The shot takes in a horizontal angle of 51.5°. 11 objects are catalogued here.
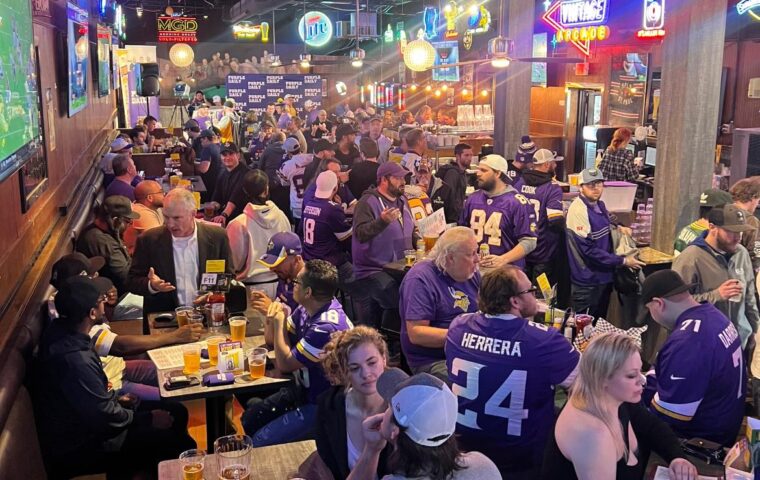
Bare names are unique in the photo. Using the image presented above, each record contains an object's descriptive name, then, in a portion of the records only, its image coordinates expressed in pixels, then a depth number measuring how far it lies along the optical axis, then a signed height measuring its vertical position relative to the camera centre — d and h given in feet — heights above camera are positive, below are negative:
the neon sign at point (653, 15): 36.65 +3.13
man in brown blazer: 18.26 -4.03
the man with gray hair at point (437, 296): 15.03 -4.09
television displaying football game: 12.17 -0.13
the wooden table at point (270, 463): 10.66 -5.44
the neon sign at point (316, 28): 68.74 +4.56
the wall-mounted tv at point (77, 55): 22.81 +0.75
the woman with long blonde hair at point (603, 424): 9.42 -4.12
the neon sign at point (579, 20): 42.50 +3.51
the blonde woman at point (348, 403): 10.45 -4.22
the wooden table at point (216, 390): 13.61 -5.30
